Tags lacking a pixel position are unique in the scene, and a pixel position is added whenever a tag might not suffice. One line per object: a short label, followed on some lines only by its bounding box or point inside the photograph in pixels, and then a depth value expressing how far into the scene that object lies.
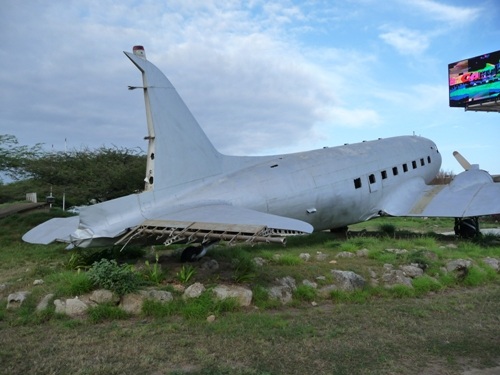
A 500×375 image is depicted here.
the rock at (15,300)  8.65
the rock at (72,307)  8.15
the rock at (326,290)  9.62
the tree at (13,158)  22.32
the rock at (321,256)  12.96
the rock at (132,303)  8.20
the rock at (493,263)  11.99
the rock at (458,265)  11.20
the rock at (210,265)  10.53
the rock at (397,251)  13.28
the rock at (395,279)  10.28
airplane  9.08
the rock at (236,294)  8.62
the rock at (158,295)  8.43
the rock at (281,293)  9.06
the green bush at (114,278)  8.52
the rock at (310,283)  9.79
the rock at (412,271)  10.99
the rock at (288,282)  9.62
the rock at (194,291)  8.61
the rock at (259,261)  11.43
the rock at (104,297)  8.39
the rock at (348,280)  9.95
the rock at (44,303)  8.32
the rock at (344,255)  13.38
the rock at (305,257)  12.81
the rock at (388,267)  11.23
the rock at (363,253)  13.35
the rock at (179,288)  8.97
